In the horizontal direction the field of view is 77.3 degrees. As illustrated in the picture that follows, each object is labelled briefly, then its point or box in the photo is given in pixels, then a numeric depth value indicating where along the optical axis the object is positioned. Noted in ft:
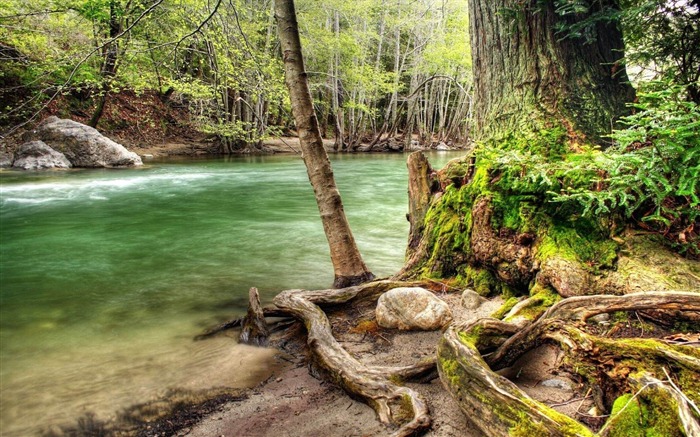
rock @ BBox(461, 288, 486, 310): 11.99
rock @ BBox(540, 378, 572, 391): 7.90
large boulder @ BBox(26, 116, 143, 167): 59.93
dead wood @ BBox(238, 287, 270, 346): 12.98
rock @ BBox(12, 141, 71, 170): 56.13
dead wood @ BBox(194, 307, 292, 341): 13.74
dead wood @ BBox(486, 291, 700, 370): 7.48
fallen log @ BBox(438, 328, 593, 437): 5.98
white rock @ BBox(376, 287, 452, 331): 11.76
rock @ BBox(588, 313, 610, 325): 8.46
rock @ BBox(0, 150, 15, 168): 55.76
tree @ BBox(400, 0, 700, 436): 6.62
